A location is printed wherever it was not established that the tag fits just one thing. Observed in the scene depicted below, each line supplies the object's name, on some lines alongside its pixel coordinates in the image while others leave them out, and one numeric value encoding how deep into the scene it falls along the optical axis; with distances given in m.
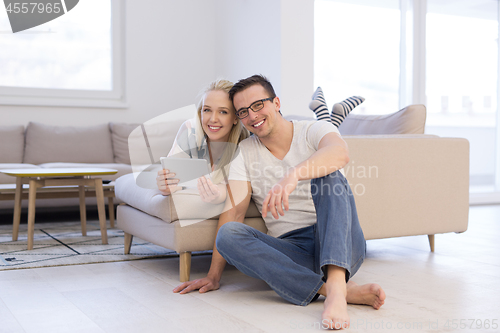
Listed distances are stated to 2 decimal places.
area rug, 2.33
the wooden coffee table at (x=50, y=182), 2.67
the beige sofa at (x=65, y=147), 3.98
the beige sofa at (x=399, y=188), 2.28
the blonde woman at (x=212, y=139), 1.87
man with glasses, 1.48
